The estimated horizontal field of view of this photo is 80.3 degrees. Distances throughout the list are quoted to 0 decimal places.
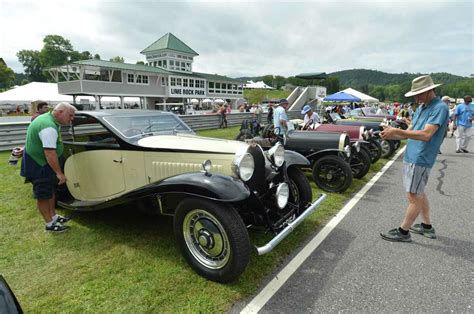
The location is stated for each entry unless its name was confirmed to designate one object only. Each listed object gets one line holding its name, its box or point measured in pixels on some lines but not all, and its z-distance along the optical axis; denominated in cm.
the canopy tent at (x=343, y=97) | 2262
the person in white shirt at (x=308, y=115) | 896
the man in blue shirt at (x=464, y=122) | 969
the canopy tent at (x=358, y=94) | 2381
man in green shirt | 350
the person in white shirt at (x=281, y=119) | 736
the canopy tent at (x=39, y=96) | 2866
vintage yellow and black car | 270
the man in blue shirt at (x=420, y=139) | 318
